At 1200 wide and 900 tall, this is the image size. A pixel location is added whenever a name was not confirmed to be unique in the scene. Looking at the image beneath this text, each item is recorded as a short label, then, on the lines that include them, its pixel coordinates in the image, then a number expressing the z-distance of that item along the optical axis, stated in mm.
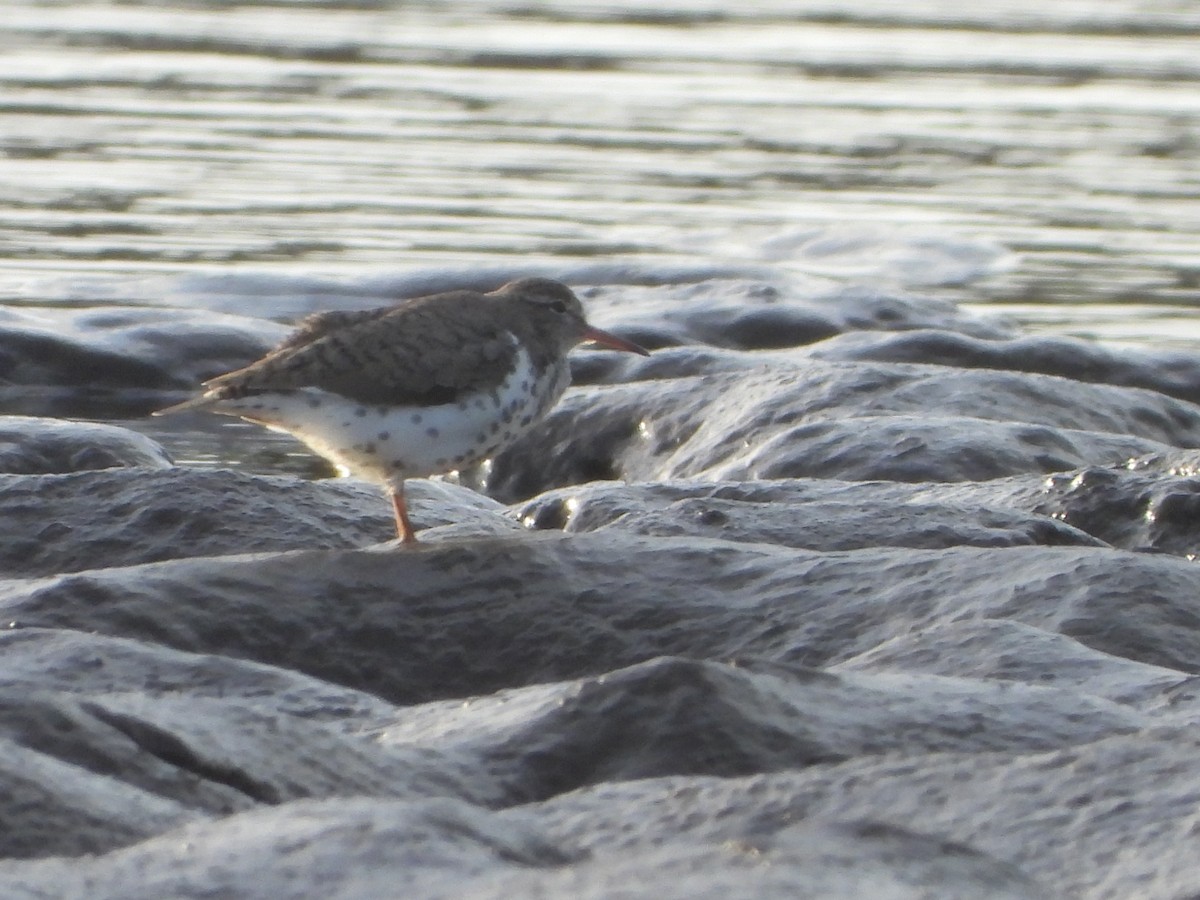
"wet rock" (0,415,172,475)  16984
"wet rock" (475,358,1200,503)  17344
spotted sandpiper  14000
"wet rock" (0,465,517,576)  12992
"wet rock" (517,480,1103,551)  12859
